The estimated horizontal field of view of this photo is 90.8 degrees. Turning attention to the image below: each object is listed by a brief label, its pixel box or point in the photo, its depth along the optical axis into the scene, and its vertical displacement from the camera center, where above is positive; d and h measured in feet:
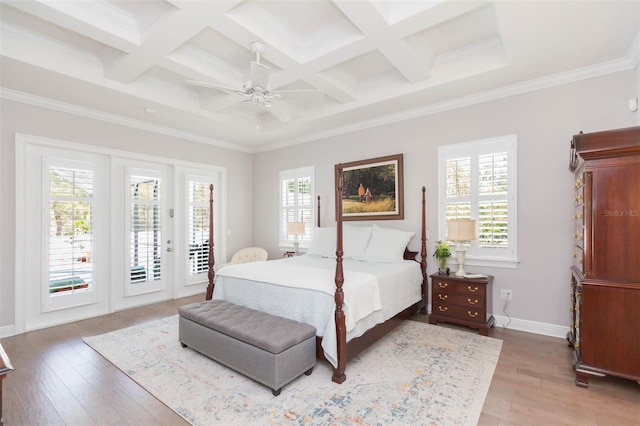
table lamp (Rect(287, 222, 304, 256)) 18.30 -0.87
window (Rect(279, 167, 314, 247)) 19.16 +0.77
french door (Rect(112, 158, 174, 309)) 15.57 -0.98
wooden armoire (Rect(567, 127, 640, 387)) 7.67 -1.14
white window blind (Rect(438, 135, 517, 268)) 12.50 +0.77
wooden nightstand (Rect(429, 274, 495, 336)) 11.78 -3.48
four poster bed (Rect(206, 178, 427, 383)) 8.87 -2.59
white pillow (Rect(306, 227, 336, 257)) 15.89 -1.53
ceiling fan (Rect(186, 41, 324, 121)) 9.47 +4.01
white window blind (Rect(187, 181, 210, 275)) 18.48 -0.73
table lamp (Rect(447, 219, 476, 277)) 12.13 -0.69
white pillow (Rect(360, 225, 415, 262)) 13.99 -1.51
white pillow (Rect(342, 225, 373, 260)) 14.82 -1.35
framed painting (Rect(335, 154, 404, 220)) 15.44 +1.24
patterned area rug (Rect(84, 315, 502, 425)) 7.18 -4.61
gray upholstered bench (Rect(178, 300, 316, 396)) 8.00 -3.56
